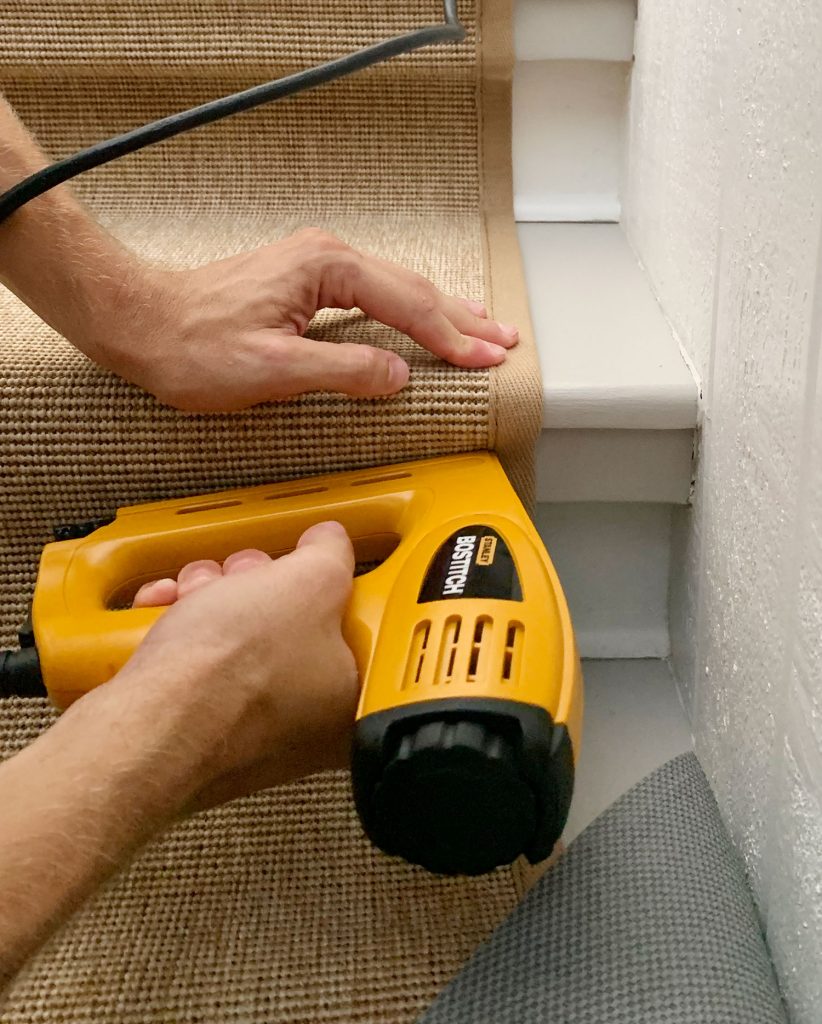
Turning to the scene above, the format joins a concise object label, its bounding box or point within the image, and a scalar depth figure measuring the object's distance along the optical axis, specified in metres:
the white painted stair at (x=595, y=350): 0.62
